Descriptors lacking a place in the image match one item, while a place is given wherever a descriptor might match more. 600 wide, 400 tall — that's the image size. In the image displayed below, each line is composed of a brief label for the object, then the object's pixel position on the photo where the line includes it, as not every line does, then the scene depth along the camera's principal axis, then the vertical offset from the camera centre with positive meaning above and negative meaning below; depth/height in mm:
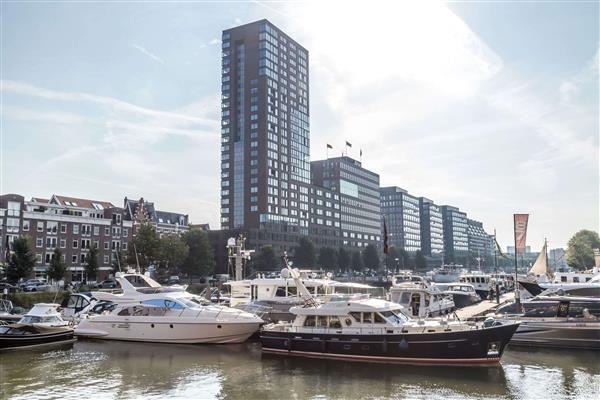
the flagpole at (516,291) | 36594 -2648
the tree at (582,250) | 121375 +2345
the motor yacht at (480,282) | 61781 -2936
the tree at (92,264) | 75438 -74
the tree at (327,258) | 137875 +969
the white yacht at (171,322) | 32562 -4160
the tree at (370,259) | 157338 +650
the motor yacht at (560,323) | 29562 -4039
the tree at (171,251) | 80725 +1948
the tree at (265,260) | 118688 +487
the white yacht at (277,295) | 36388 -2725
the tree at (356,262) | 152375 -283
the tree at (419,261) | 192875 -181
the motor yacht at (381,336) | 25203 -4166
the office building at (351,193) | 180125 +26425
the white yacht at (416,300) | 35844 -2973
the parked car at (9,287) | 59069 -2868
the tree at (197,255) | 92500 +1470
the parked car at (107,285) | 69475 -3176
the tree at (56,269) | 66125 -704
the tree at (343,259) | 145000 +682
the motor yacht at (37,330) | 30922 -4440
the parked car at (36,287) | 61688 -3068
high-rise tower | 147375 +38761
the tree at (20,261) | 63094 +418
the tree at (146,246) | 76438 +2724
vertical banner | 46719 +3086
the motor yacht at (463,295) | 49156 -3605
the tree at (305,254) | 131375 +2067
